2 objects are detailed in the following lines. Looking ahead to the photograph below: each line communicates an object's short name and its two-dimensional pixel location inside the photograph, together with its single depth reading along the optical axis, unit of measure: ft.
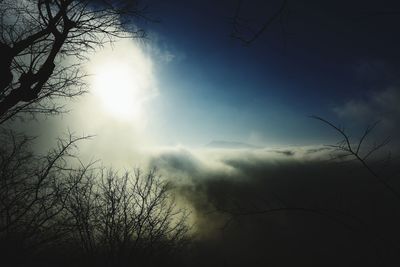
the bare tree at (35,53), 14.90
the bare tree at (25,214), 18.01
